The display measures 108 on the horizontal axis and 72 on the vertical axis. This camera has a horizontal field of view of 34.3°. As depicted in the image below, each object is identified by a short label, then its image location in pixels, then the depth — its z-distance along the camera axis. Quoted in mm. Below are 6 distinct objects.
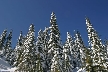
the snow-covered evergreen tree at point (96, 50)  33144
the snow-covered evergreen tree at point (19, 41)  90325
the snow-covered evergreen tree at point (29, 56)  43656
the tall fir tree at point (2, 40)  97538
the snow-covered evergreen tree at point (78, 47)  74050
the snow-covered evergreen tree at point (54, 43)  37781
